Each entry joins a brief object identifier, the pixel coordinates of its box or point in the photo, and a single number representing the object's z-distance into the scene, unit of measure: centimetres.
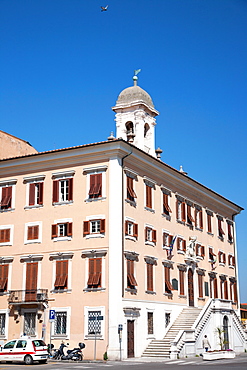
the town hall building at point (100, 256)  3691
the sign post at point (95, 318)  3572
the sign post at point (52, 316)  3462
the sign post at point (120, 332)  3552
